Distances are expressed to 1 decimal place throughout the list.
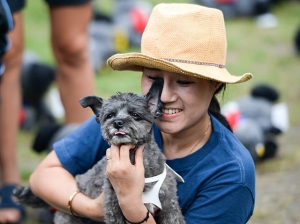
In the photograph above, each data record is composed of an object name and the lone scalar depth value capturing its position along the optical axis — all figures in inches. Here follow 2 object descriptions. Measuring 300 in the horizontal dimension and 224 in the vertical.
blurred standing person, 337.1
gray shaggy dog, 192.6
